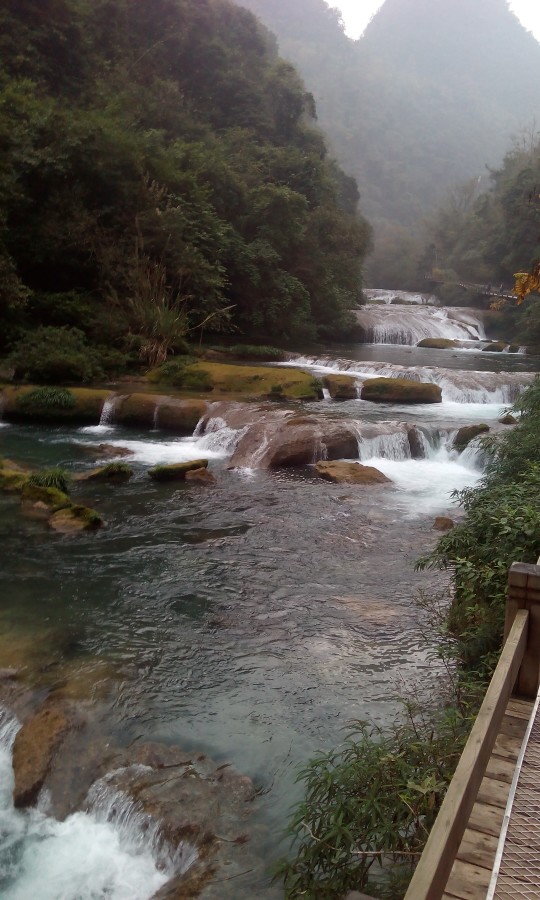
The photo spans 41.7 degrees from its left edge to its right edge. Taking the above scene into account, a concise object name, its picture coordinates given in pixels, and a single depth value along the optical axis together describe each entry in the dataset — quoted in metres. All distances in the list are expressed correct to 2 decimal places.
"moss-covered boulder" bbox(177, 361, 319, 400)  15.01
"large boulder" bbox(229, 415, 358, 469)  11.48
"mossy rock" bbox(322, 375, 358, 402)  15.59
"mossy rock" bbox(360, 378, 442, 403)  15.68
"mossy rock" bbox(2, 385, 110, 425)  13.74
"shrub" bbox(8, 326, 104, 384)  14.86
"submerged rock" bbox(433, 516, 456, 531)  8.49
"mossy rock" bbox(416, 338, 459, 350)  27.05
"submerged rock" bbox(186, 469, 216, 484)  10.36
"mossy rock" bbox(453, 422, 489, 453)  12.07
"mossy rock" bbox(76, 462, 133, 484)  10.20
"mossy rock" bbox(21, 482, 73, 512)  8.73
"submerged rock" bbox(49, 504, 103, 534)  8.14
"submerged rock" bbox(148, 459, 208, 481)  10.24
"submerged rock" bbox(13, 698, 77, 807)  4.17
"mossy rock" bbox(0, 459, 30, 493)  9.41
